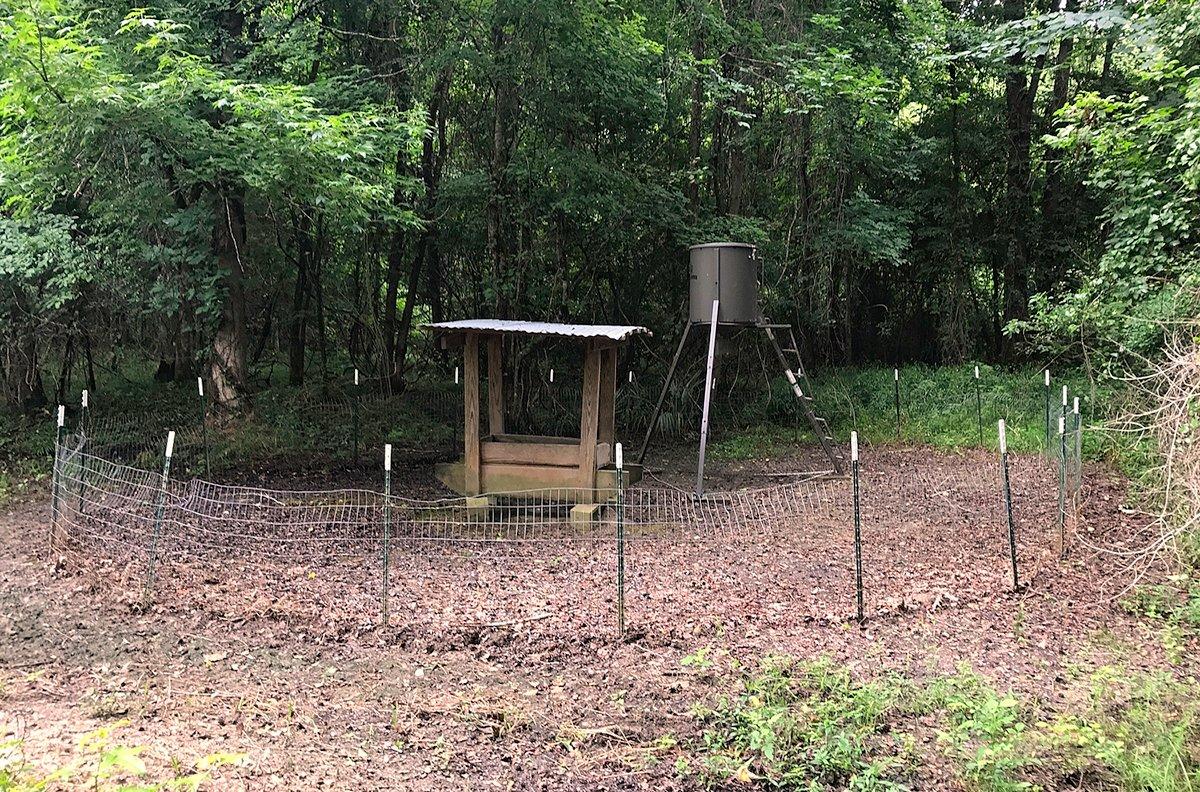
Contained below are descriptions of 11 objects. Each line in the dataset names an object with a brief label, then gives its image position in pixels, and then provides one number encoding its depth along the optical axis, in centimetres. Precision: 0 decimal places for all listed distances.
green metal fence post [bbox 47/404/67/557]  597
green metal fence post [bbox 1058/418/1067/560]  545
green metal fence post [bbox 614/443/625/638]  466
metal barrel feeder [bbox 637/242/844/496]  866
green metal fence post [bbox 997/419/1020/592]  512
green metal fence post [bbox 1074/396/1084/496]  599
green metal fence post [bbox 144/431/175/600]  516
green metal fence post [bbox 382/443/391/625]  483
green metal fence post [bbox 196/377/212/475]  868
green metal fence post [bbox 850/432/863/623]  475
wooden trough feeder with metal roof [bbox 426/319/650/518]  744
